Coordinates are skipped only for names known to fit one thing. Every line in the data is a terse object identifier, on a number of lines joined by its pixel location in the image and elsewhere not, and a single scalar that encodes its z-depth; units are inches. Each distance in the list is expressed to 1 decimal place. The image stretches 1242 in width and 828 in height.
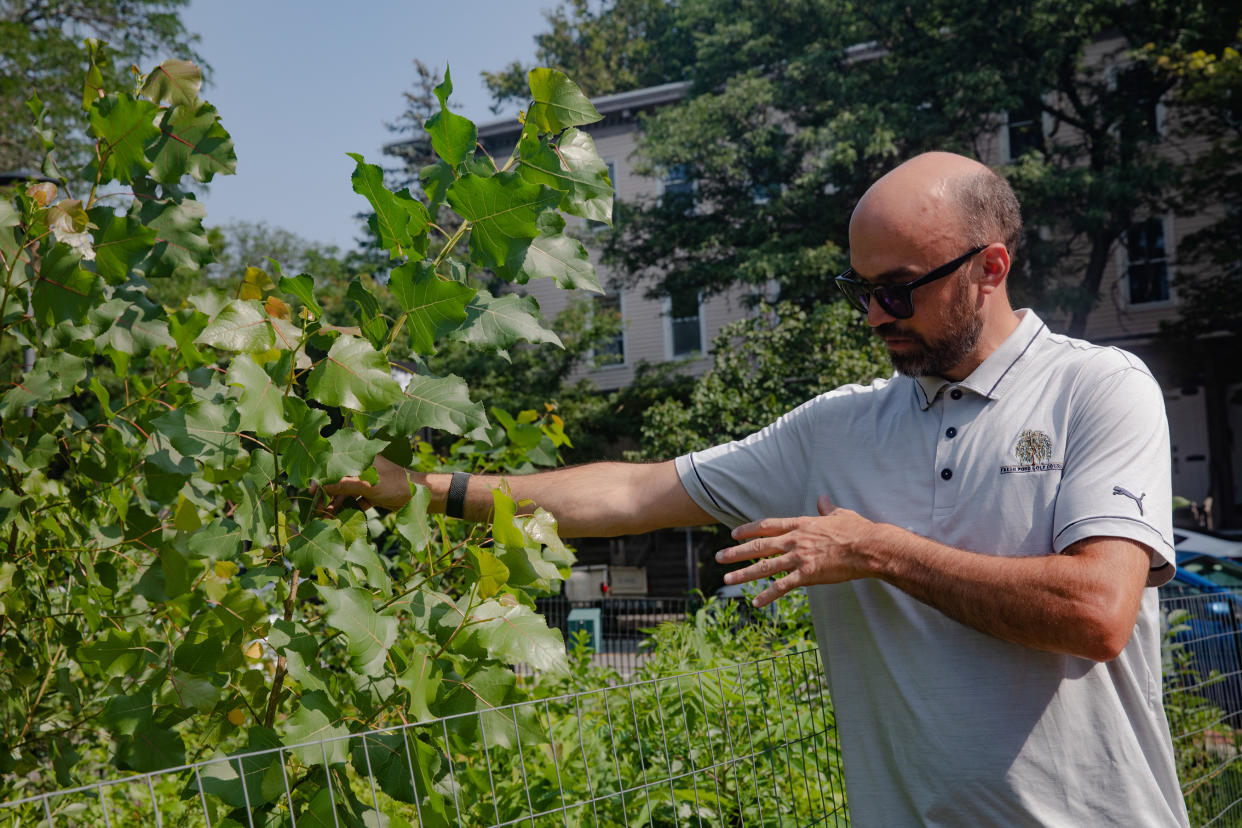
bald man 69.5
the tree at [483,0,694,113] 1310.3
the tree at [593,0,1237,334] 714.2
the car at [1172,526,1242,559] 461.7
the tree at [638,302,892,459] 580.7
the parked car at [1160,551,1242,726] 161.9
